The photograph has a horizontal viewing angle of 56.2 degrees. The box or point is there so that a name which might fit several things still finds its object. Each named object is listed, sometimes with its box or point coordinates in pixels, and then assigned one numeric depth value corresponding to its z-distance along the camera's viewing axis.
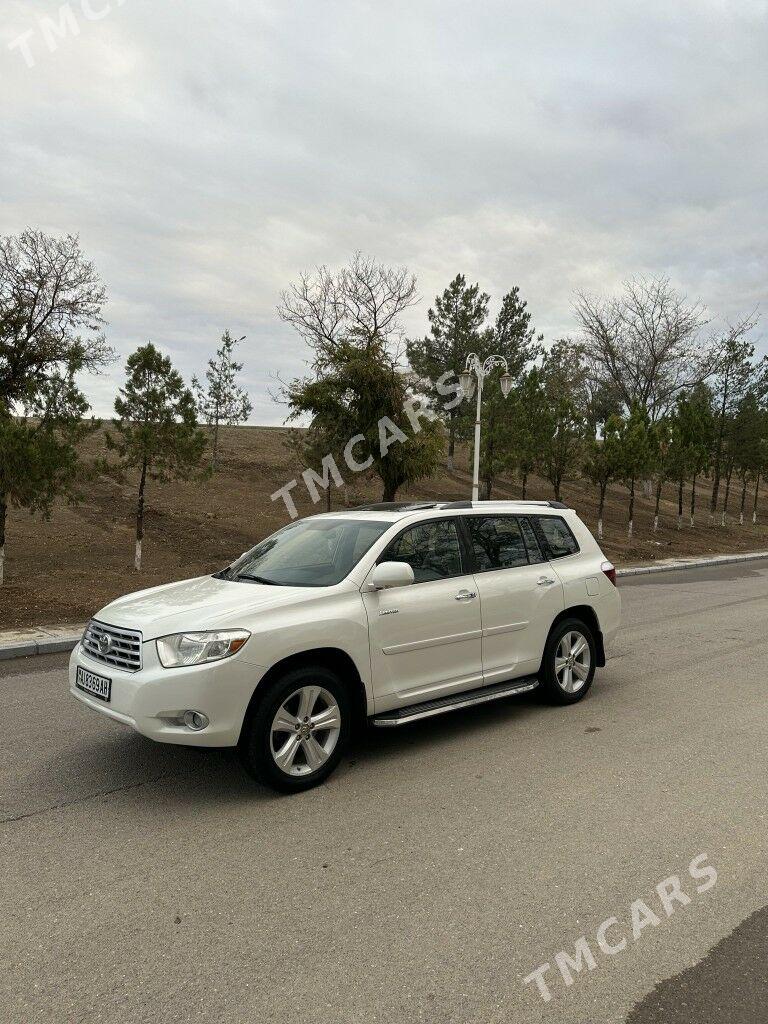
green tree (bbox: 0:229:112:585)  10.78
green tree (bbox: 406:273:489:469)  33.66
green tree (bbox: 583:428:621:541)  23.61
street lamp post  18.55
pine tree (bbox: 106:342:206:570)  13.39
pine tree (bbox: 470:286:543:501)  34.56
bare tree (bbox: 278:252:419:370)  29.77
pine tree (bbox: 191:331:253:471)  27.53
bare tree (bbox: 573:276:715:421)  37.91
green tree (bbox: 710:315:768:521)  36.02
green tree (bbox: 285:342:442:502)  17.06
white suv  4.05
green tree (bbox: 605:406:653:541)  23.45
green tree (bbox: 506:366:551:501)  23.09
